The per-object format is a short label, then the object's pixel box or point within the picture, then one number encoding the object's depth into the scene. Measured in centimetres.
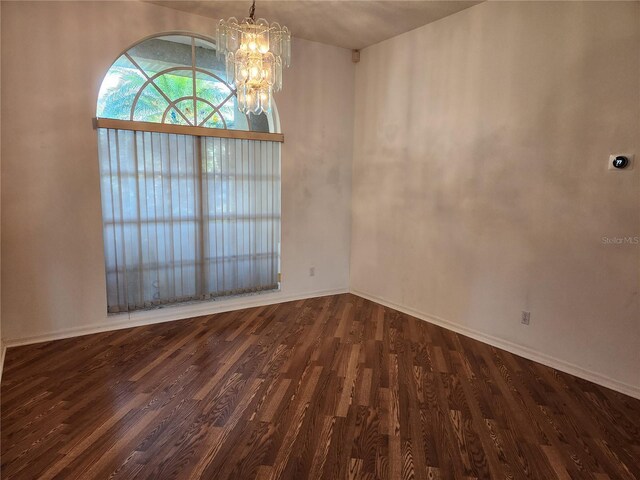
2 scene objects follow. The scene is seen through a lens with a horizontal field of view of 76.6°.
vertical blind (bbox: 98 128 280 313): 375
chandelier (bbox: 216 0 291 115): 264
